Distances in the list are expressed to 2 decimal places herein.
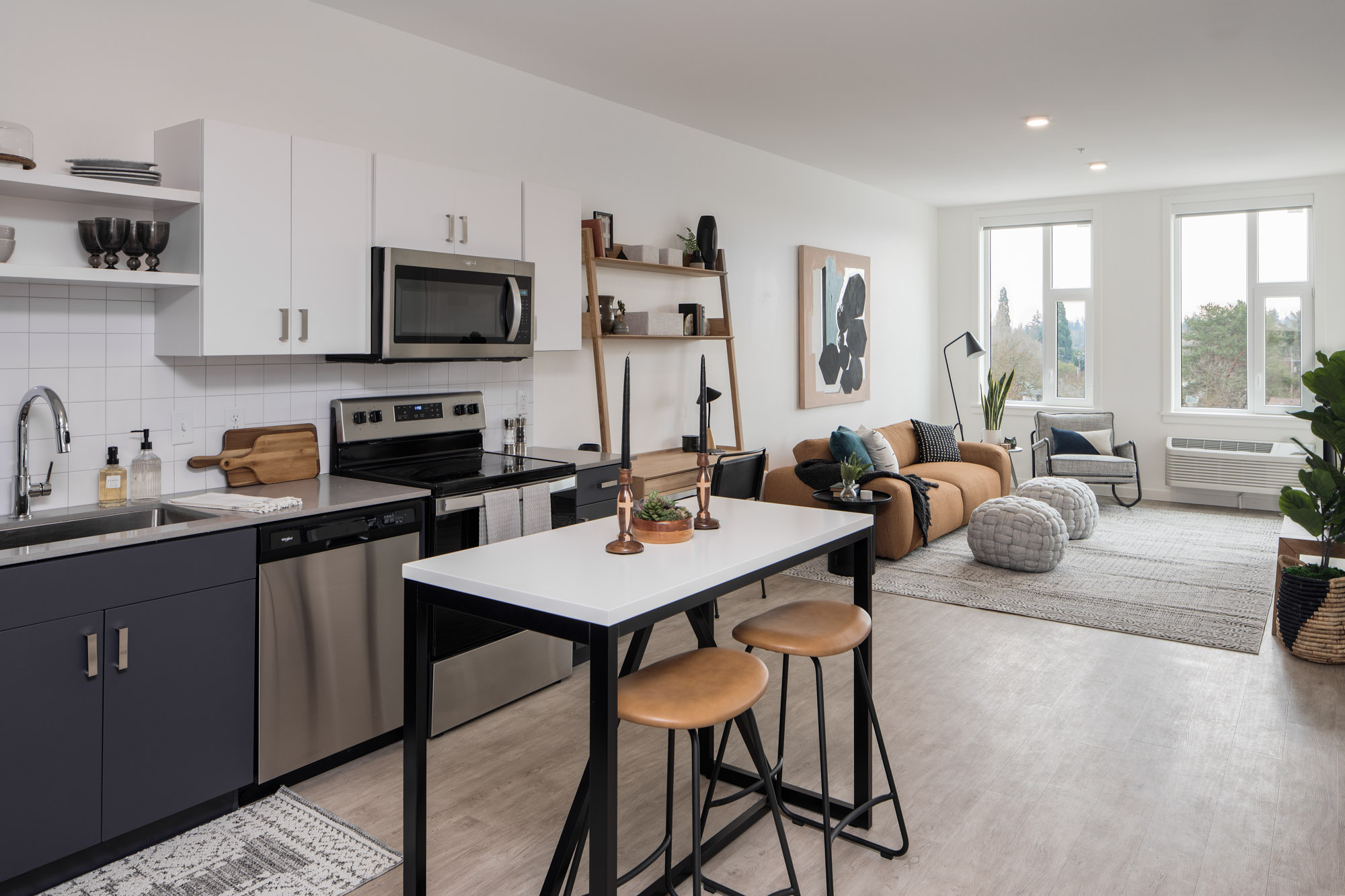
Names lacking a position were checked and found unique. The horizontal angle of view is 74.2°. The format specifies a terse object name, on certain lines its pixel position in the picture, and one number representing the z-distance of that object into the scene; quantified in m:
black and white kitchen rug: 2.26
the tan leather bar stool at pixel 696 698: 1.84
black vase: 5.23
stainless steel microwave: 3.21
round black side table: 5.19
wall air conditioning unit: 7.20
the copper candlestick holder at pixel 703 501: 2.43
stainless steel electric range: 3.15
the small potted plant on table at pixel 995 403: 8.27
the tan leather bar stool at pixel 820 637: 2.22
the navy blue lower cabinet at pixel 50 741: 2.11
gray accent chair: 7.46
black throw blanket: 5.69
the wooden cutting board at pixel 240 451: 3.05
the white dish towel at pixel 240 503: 2.64
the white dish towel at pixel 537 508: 3.41
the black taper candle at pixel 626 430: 1.91
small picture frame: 4.55
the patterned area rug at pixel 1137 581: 4.47
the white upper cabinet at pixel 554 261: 3.84
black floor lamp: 8.16
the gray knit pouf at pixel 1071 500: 6.29
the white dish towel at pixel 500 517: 3.24
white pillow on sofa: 6.14
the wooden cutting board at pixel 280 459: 3.12
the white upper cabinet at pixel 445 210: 3.25
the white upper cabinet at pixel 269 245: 2.74
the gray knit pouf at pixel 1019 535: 5.35
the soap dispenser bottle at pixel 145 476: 2.80
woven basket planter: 3.80
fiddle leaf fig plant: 3.76
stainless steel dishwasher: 2.66
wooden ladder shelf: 4.43
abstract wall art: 6.66
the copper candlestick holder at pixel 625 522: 2.14
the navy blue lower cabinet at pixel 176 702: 2.31
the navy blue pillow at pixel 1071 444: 7.72
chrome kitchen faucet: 2.50
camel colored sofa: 5.67
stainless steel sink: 2.51
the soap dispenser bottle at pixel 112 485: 2.74
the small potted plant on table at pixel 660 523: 2.25
